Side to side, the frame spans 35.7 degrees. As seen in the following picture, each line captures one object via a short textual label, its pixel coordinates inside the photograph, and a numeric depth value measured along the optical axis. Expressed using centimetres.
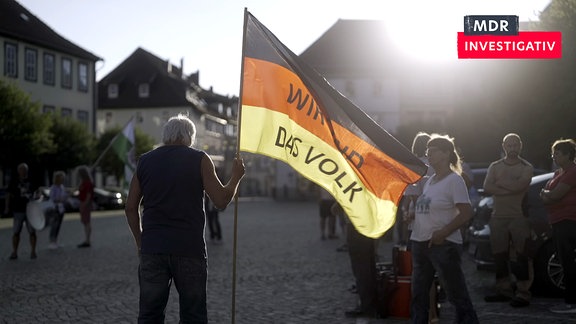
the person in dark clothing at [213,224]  1969
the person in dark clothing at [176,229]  549
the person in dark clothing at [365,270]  876
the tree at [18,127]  4228
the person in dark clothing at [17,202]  1562
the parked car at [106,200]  4812
